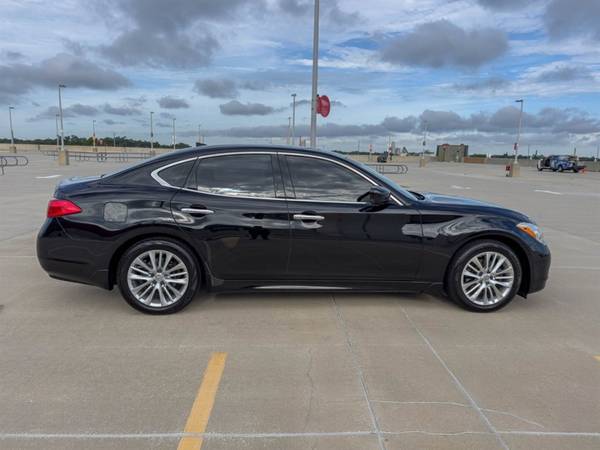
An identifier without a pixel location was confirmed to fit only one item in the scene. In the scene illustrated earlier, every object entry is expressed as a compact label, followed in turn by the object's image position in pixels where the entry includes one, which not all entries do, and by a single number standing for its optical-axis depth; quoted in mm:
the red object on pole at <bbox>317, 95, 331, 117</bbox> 12820
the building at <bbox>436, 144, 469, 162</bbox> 86256
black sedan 4383
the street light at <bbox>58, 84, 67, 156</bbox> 39900
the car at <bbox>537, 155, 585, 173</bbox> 48594
